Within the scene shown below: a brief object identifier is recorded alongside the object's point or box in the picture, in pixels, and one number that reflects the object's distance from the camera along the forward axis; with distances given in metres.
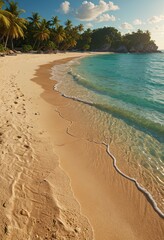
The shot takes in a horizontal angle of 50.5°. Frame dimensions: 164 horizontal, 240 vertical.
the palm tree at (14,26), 36.61
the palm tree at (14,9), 39.78
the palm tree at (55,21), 60.54
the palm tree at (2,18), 27.26
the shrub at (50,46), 59.53
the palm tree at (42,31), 52.47
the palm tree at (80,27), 80.31
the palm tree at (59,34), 61.66
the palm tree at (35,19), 51.81
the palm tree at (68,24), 73.56
